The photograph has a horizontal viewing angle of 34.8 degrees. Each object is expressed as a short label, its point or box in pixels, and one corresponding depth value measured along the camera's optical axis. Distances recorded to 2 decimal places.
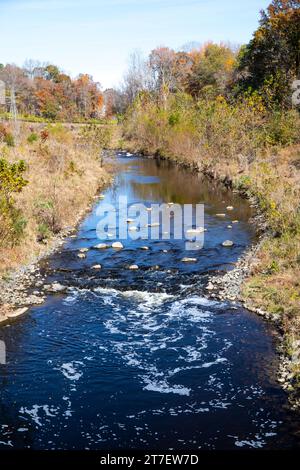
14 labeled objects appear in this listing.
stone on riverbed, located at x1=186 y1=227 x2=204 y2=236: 19.17
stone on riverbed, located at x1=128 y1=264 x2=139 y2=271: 15.38
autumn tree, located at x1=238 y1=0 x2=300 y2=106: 33.56
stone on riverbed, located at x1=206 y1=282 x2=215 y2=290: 13.69
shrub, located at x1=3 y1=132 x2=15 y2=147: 27.70
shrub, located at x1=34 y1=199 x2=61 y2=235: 18.83
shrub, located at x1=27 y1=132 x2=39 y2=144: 29.20
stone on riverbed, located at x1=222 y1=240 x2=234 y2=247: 17.59
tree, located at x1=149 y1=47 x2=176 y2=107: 64.88
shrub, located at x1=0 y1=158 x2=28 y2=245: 15.23
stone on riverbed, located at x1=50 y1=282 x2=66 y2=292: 13.91
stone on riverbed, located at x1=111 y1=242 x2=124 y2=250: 17.52
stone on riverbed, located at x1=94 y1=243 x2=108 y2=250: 17.55
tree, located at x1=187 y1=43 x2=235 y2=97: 54.44
